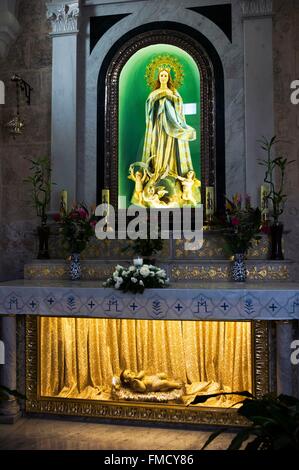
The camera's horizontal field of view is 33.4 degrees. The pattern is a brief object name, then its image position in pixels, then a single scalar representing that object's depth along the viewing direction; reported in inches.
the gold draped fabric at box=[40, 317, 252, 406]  188.9
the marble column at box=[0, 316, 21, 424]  188.1
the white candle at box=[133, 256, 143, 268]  185.2
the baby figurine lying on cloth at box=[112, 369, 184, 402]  184.5
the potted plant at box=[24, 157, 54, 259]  235.9
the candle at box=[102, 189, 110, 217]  241.3
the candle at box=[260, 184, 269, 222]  222.1
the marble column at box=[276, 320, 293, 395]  171.0
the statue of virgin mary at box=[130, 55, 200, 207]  241.6
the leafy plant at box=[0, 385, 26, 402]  112.4
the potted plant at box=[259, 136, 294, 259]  215.5
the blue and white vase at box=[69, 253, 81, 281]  217.0
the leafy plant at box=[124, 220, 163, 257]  214.2
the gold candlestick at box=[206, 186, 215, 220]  231.9
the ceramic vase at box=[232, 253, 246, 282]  205.5
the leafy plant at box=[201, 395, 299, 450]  79.8
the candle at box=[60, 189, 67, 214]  240.0
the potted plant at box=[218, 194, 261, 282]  203.0
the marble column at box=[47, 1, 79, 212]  246.4
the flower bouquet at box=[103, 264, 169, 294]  174.6
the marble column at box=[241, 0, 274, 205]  229.6
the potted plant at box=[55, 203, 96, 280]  213.3
